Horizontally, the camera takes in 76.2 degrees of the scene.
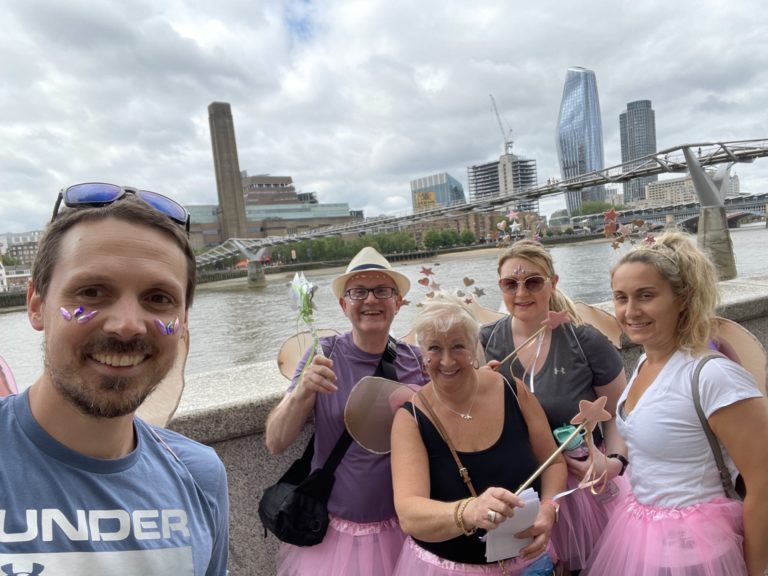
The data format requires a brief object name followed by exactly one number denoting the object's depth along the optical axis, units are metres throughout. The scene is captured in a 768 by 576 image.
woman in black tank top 1.73
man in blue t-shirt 1.01
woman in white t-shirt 1.67
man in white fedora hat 2.02
